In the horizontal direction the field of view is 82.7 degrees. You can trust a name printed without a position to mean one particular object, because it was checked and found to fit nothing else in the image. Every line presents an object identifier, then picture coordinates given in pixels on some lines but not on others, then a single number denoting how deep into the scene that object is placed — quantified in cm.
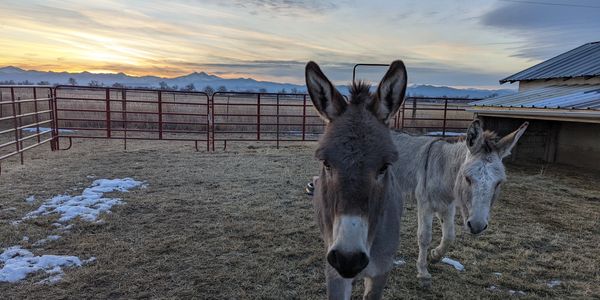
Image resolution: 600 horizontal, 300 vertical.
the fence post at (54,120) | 1037
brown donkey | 161
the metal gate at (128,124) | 1113
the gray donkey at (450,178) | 308
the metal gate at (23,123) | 833
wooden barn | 929
